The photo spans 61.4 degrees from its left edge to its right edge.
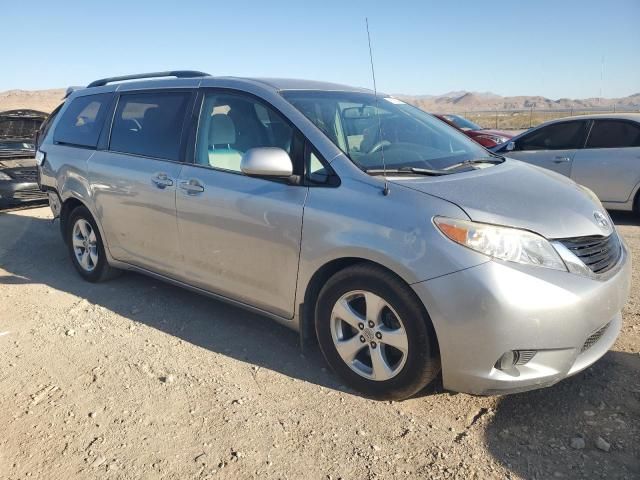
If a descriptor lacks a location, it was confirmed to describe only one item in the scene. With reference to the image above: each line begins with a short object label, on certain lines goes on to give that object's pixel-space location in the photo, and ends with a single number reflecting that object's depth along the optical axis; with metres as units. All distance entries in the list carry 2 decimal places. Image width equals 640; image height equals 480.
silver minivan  2.63
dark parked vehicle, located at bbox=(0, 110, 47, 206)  8.19
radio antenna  2.92
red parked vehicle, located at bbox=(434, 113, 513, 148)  12.40
